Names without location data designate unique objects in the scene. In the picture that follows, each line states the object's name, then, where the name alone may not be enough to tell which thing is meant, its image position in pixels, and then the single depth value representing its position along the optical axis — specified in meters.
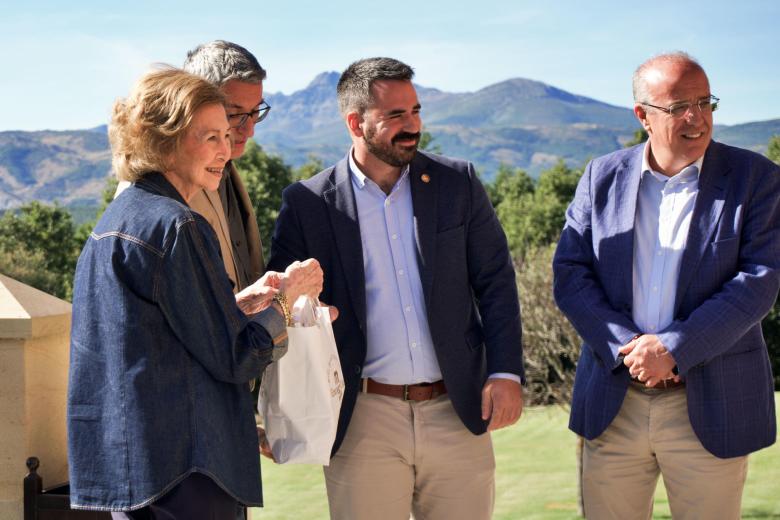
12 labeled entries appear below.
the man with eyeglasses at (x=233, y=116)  4.04
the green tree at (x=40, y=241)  49.62
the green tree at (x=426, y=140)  55.44
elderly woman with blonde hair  2.94
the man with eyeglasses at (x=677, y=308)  4.07
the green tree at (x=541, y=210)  54.17
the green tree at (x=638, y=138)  44.88
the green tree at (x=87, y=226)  49.62
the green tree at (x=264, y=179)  47.06
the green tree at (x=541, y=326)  20.53
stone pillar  4.21
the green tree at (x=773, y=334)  34.47
